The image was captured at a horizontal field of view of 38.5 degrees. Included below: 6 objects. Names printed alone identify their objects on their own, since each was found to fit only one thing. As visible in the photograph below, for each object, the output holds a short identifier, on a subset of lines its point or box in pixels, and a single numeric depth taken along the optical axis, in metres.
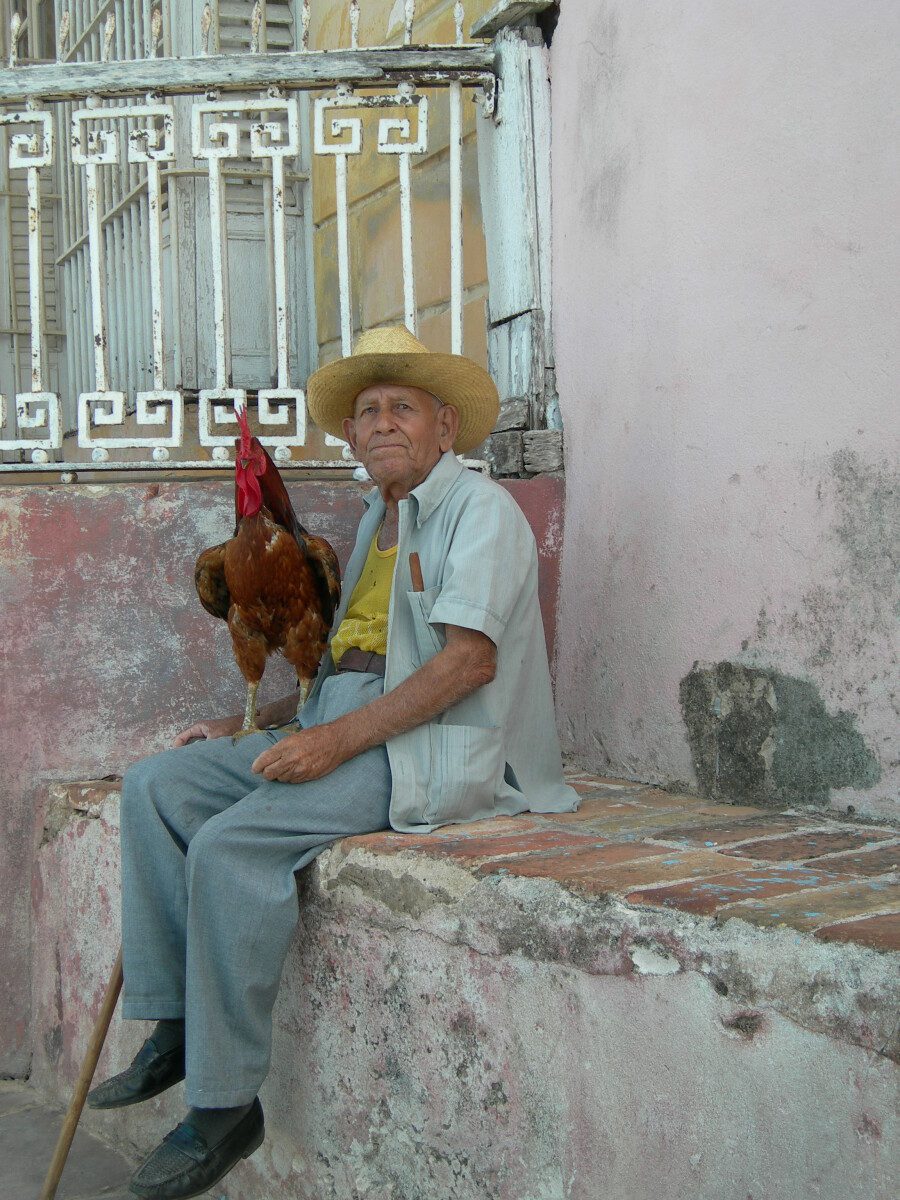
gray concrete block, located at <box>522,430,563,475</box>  3.86
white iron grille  3.89
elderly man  2.65
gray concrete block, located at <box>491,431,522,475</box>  3.92
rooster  3.38
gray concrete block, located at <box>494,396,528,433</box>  3.92
